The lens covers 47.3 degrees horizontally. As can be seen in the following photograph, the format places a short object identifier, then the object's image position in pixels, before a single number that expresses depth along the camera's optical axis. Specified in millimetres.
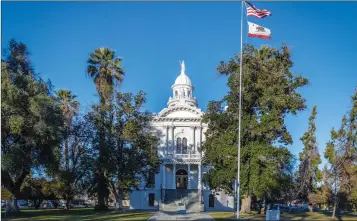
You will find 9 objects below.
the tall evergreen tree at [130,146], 40469
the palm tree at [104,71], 42906
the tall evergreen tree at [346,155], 35656
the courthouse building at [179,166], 51812
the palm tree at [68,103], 52012
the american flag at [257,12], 28500
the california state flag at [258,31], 27969
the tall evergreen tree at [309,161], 42041
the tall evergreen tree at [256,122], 34688
